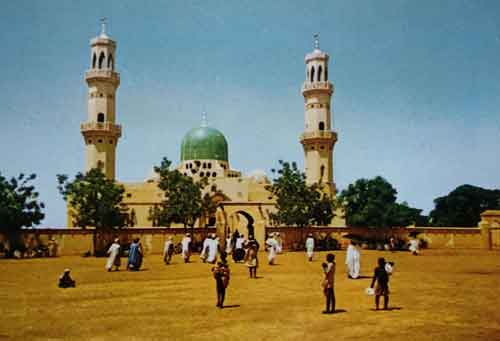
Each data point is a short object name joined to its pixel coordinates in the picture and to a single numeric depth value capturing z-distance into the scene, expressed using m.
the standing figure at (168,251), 24.53
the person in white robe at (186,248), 25.31
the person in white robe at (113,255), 21.51
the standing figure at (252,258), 18.22
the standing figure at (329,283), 11.62
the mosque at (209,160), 45.81
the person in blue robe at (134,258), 21.38
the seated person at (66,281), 16.38
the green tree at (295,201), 38.56
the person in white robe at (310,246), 26.30
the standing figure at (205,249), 24.23
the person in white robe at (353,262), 18.16
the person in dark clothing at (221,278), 12.40
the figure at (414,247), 31.88
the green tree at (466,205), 63.81
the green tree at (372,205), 41.31
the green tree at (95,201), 35.06
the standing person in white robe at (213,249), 23.70
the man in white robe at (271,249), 24.11
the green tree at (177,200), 37.41
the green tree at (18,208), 32.09
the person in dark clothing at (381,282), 11.82
